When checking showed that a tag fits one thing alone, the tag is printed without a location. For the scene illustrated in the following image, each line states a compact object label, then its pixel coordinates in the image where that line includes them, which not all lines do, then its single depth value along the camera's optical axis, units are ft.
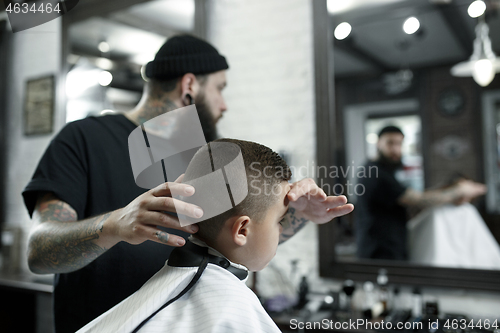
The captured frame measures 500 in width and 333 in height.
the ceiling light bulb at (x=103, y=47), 9.37
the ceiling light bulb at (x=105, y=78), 9.10
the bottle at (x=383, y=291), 5.93
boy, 2.54
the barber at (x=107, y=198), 2.85
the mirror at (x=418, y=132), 5.81
